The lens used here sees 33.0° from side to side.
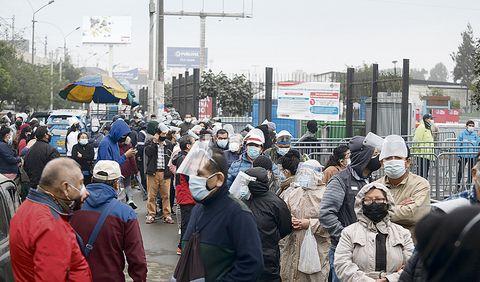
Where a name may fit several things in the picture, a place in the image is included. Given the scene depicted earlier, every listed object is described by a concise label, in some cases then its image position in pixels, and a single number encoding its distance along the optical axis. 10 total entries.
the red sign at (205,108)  28.71
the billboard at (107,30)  111.62
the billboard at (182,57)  109.94
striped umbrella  19.67
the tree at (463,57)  107.21
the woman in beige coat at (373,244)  5.94
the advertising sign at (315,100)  19.44
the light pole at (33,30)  64.91
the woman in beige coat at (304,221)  7.90
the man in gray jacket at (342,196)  7.18
